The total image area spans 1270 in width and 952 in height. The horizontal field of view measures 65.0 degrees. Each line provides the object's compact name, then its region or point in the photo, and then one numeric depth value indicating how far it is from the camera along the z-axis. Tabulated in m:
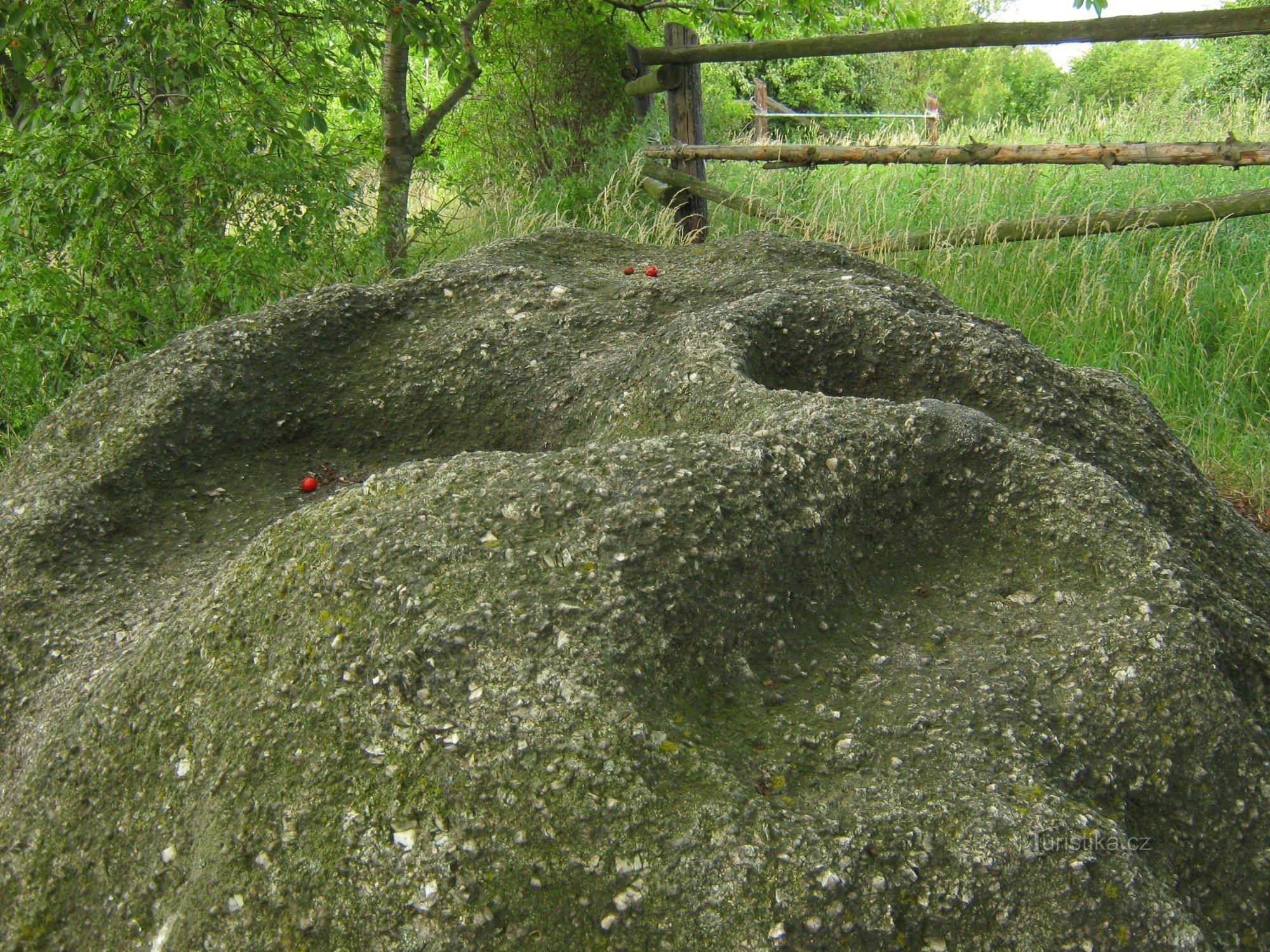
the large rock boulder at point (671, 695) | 1.23
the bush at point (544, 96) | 7.93
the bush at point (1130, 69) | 35.62
